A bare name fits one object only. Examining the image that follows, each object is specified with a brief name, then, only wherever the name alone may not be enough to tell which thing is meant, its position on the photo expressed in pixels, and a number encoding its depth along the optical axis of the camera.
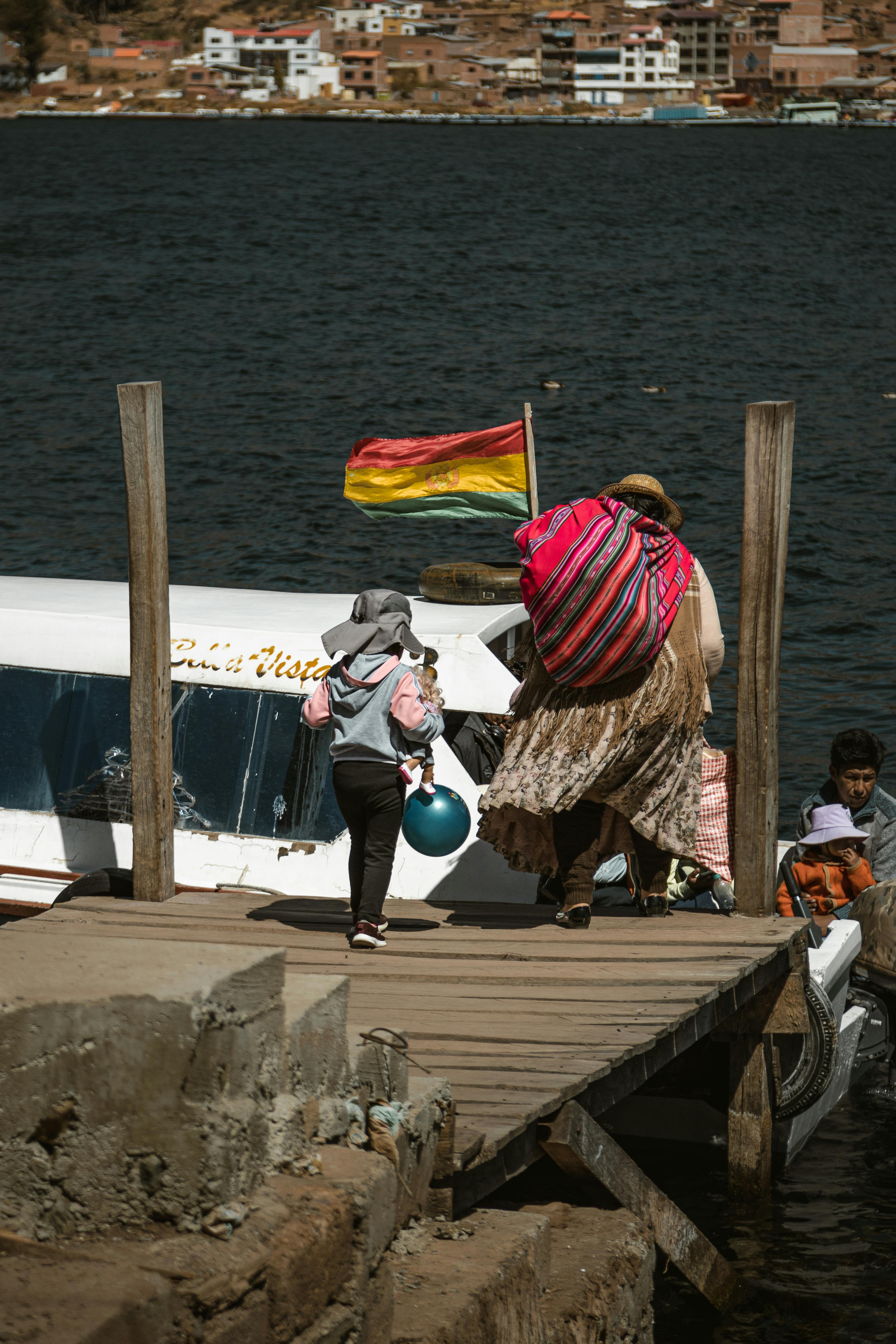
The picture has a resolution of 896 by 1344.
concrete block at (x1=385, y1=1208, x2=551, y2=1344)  8.44
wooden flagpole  19.53
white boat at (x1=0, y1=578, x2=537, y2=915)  17.61
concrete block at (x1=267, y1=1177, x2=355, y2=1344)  7.23
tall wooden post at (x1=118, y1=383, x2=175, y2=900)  15.91
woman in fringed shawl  13.45
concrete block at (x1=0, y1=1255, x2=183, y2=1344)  6.17
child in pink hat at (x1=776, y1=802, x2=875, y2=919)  17.19
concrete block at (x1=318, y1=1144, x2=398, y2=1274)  7.92
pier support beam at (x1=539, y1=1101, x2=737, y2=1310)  10.94
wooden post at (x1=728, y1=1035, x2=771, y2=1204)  15.23
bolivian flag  20.06
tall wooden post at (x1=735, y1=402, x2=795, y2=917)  14.60
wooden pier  10.91
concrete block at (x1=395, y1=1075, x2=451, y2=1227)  9.04
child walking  13.62
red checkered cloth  15.03
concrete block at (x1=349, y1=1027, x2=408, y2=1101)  8.93
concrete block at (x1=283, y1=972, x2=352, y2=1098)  7.98
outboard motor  17.64
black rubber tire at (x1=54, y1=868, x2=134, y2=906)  16.77
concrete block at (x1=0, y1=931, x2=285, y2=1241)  6.98
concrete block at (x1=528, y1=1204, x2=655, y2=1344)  10.02
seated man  17.34
